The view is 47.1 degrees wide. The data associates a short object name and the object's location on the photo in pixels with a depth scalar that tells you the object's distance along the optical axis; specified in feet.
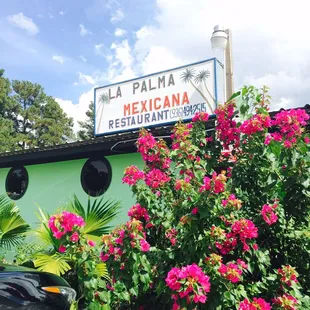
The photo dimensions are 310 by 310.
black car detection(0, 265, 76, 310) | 10.96
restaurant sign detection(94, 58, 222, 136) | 24.79
